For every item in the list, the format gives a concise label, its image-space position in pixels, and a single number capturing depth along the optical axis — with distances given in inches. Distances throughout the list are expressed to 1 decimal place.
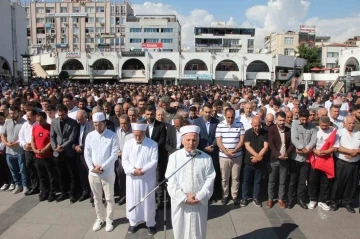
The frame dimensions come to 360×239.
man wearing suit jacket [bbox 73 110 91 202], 239.6
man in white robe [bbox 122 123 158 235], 195.3
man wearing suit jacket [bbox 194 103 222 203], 245.3
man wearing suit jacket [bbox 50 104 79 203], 235.6
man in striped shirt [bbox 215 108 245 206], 237.1
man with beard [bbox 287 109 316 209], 228.7
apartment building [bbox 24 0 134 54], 2908.5
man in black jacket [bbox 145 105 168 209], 231.4
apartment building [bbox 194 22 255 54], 2479.1
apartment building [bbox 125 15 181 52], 2370.8
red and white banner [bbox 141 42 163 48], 2052.2
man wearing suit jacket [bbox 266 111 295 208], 230.8
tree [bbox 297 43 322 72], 2196.1
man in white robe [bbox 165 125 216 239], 158.8
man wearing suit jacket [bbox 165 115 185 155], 229.1
